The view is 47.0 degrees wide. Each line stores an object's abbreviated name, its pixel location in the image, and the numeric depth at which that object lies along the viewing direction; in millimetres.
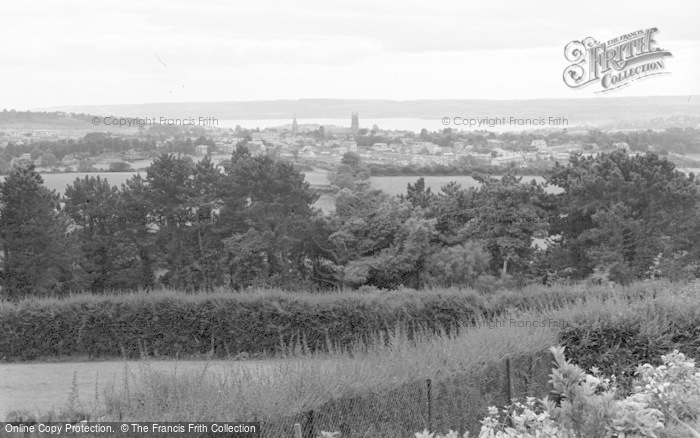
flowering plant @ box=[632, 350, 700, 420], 6656
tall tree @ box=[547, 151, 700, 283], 31938
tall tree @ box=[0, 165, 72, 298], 33312
